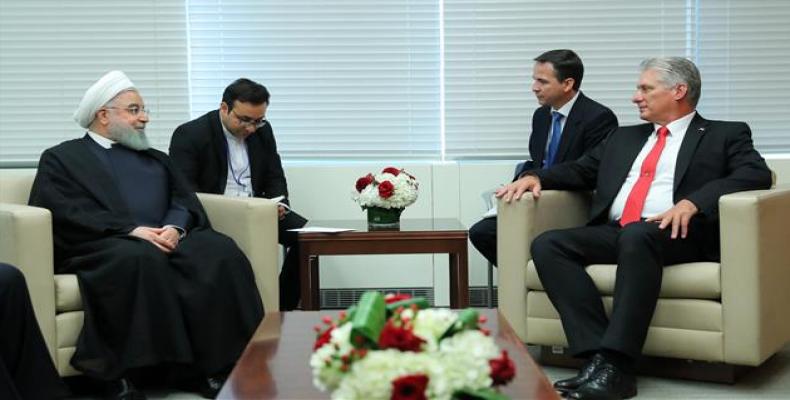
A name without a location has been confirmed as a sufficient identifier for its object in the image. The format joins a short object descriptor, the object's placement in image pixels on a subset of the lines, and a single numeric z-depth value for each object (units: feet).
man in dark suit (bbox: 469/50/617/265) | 16.52
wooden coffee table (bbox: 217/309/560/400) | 7.84
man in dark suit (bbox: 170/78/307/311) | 16.42
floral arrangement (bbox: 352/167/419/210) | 15.81
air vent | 19.44
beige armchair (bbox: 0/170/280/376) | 12.41
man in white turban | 12.84
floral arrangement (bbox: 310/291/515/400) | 5.90
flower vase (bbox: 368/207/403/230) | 16.05
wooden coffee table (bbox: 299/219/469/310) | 15.11
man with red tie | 12.71
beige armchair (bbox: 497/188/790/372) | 12.71
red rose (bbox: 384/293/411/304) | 6.81
